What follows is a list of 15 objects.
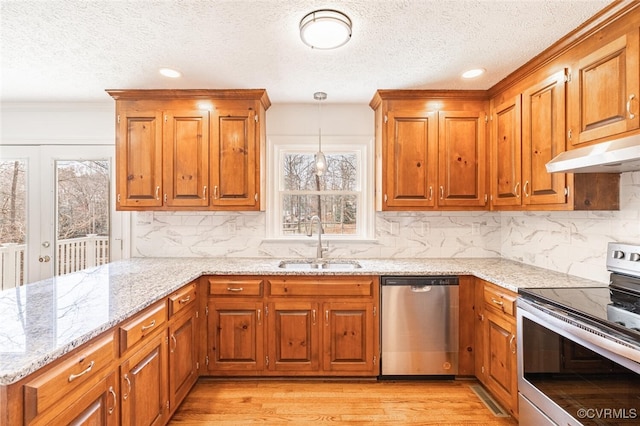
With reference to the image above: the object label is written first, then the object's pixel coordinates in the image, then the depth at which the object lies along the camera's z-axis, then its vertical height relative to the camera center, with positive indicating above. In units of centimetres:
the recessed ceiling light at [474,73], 251 +108
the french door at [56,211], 325 +2
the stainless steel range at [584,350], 132 -64
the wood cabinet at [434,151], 293 +55
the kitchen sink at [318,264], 311 -49
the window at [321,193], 335 +20
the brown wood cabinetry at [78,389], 104 -63
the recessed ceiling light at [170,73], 250 +108
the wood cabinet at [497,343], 210 -91
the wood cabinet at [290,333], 260 -95
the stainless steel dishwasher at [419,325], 258 -88
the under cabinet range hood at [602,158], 147 +27
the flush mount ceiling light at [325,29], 176 +101
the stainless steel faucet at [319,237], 311 -23
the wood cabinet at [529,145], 214 +50
